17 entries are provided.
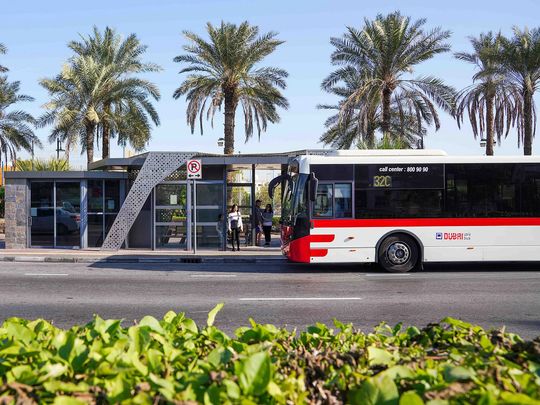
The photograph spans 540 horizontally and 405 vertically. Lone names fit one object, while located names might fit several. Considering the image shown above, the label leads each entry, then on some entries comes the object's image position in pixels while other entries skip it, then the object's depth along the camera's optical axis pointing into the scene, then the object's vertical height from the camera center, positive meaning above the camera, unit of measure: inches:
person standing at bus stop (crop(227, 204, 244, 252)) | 835.4 -14.4
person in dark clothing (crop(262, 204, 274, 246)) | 902.4 -15.7
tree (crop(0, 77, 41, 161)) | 1314.0 +181.9
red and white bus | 591.2 -0.2
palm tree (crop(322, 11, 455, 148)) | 1059.9 +252.5
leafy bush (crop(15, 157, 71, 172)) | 1242.6 +91.7
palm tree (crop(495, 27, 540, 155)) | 1024.9 +235.9
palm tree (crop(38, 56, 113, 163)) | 1195.9 +218.3
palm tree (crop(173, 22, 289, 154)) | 1084.5 +232.2
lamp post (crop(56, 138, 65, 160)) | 1443.5 +154.7
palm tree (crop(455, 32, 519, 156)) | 1144.8 +219.2
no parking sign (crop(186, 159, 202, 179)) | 758.5 +49.3
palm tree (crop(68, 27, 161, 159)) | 1235.2 +239.2
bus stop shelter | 828.0 +10.3
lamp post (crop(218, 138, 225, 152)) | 1191.9 +129.3
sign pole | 783.3 +2.8
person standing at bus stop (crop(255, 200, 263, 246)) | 911.2 -17.4
